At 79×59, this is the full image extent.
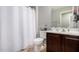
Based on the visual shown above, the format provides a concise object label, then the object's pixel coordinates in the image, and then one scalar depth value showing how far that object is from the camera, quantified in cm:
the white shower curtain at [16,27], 139
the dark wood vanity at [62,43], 139
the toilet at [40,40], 143
